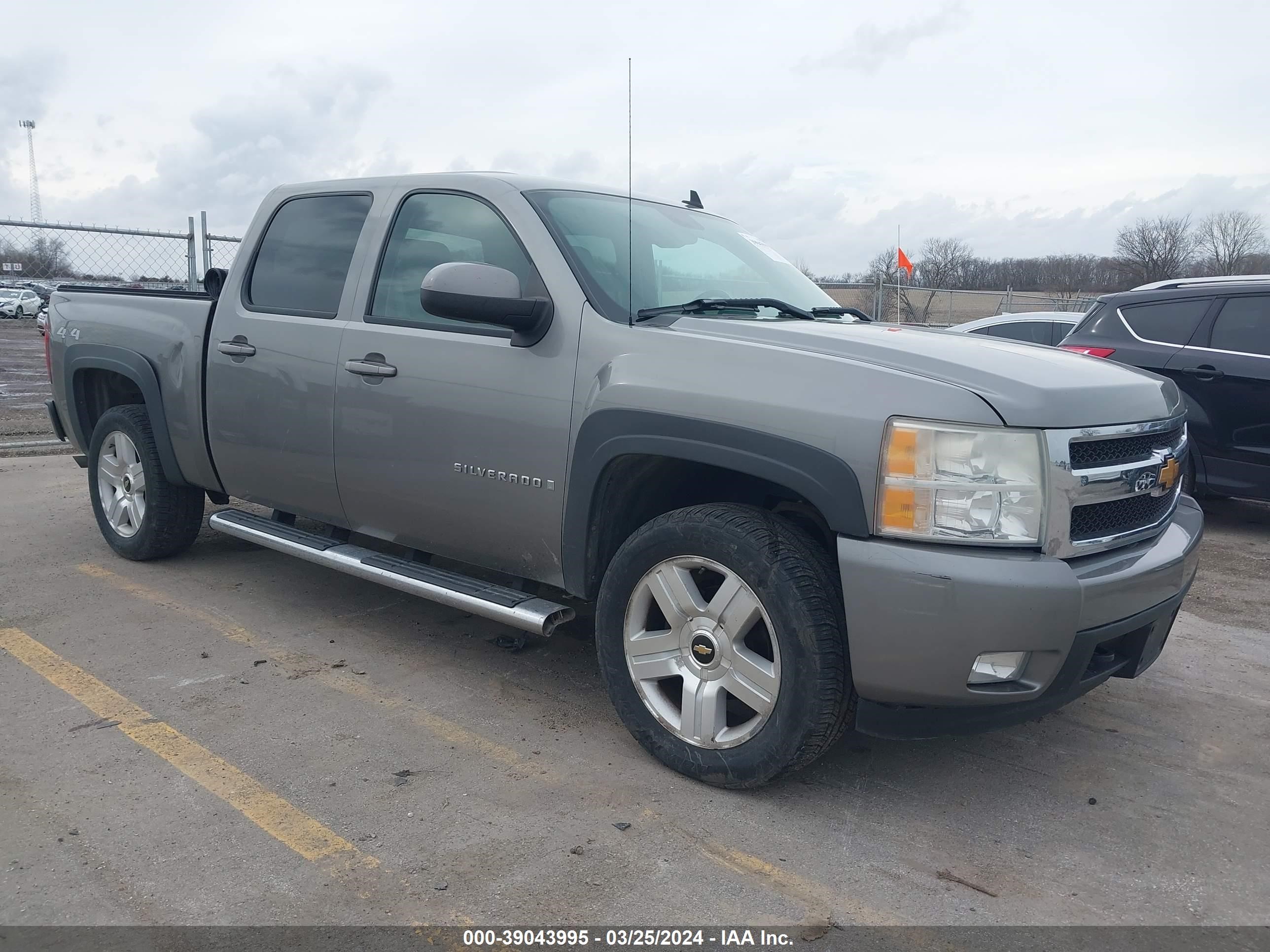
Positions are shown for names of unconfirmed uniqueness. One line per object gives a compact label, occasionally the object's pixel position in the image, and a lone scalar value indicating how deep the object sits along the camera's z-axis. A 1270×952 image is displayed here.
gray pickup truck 2.63
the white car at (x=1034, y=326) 10.55
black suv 6.44
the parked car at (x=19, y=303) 36.31
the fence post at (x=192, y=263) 10.70
